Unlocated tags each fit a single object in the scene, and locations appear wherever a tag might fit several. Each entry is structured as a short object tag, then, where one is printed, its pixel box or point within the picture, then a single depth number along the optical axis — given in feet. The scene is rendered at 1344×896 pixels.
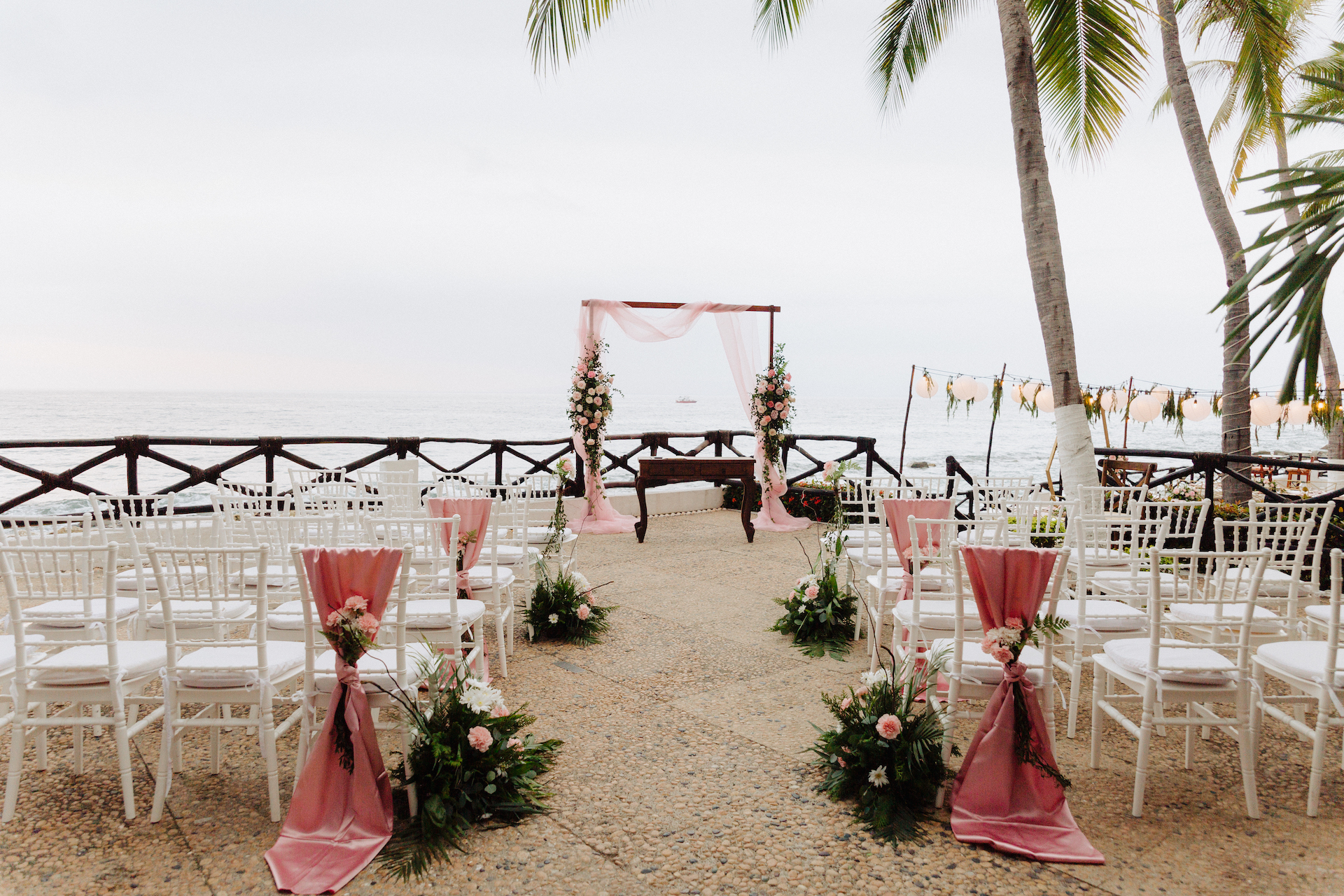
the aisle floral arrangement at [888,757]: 8.04
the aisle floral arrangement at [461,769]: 7.68
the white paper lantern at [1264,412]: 32.01
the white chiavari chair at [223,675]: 7.66
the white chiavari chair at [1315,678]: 7.97
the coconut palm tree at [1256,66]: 24.18
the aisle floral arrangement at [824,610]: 14.46
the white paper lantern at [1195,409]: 32.07
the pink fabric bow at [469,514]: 13.53
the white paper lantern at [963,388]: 35.88
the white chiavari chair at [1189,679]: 7.97
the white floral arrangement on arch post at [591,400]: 25.96
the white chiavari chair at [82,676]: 7.72
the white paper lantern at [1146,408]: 32.19
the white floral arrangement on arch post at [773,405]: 26.63
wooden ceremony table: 25.29
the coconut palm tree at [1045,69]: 18.26
